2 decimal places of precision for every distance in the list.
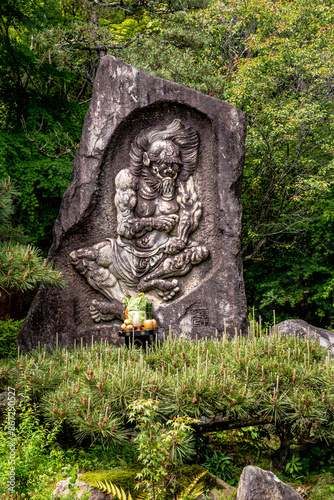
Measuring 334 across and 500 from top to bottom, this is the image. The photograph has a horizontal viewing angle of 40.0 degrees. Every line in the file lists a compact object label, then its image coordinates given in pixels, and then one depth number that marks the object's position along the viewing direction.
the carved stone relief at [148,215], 6.50
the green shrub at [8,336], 8.13
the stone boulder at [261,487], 3.50
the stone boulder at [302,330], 7.78
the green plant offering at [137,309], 6.08
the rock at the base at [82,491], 3.72
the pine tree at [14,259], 4.91
